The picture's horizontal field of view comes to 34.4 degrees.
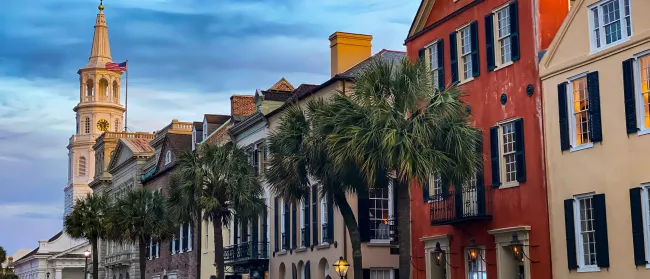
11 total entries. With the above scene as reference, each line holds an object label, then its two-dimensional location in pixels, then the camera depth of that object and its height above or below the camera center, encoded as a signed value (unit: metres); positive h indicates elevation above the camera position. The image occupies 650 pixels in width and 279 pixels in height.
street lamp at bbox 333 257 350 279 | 37.59 +0.01
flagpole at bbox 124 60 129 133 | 133.09 +20.32
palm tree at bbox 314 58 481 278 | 30.31 +3.90
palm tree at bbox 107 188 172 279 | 56.50 +2.80
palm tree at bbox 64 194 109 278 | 67.81 +3.42
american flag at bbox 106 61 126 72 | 113.43 +22.15
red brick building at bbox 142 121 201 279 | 64.75 +2.24
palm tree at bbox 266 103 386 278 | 33.25 +3.27
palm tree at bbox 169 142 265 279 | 44.69 +3.51
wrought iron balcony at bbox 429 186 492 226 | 34.41 +1.96
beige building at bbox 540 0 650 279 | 28.20 +3.41
